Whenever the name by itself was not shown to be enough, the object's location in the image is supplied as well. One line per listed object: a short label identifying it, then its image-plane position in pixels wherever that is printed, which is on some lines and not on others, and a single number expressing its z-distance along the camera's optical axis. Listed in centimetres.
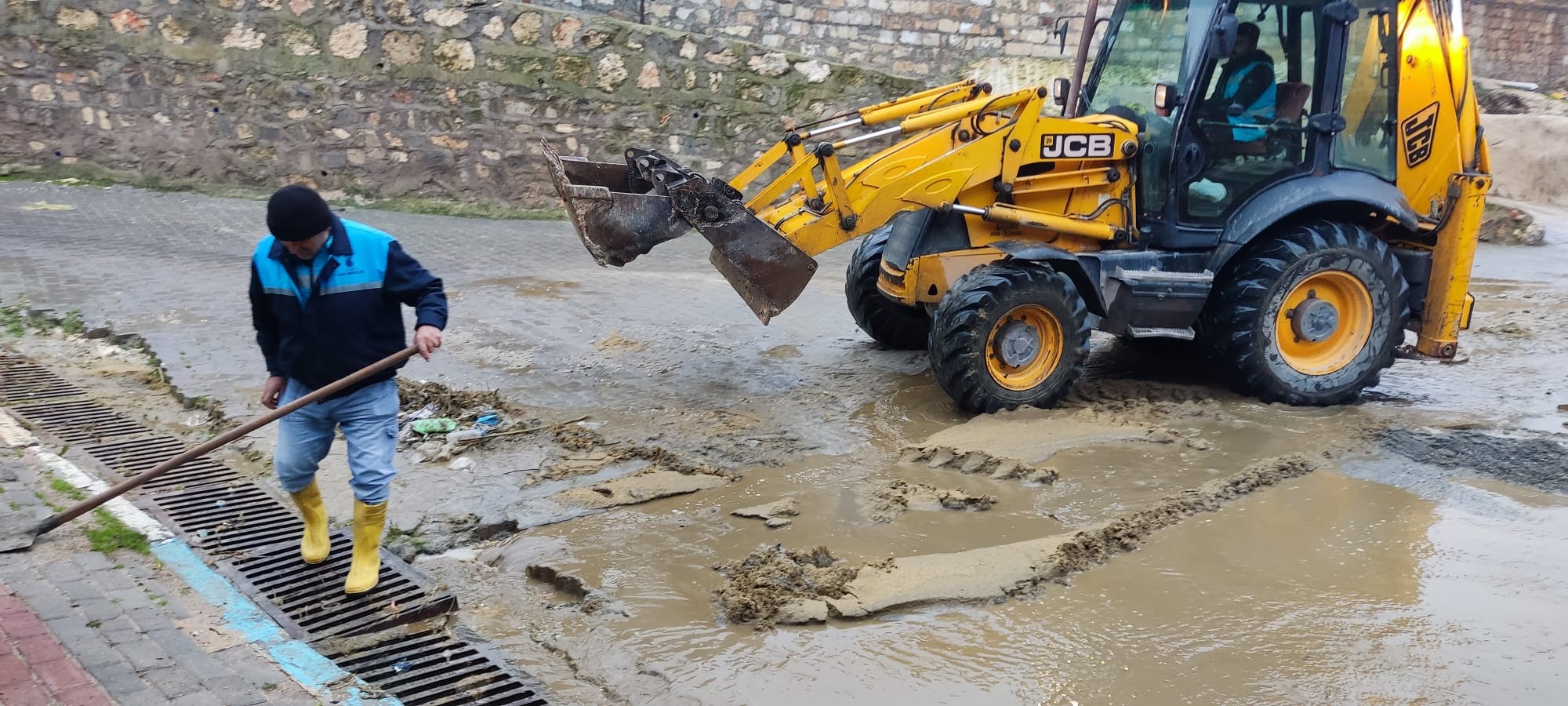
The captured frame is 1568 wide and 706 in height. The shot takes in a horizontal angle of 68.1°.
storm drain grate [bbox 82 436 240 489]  512
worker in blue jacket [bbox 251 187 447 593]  394
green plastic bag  581
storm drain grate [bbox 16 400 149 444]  555
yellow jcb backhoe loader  625
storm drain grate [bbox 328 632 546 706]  358
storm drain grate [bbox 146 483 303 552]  458
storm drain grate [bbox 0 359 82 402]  607
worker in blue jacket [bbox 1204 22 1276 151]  655
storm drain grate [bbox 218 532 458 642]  399
